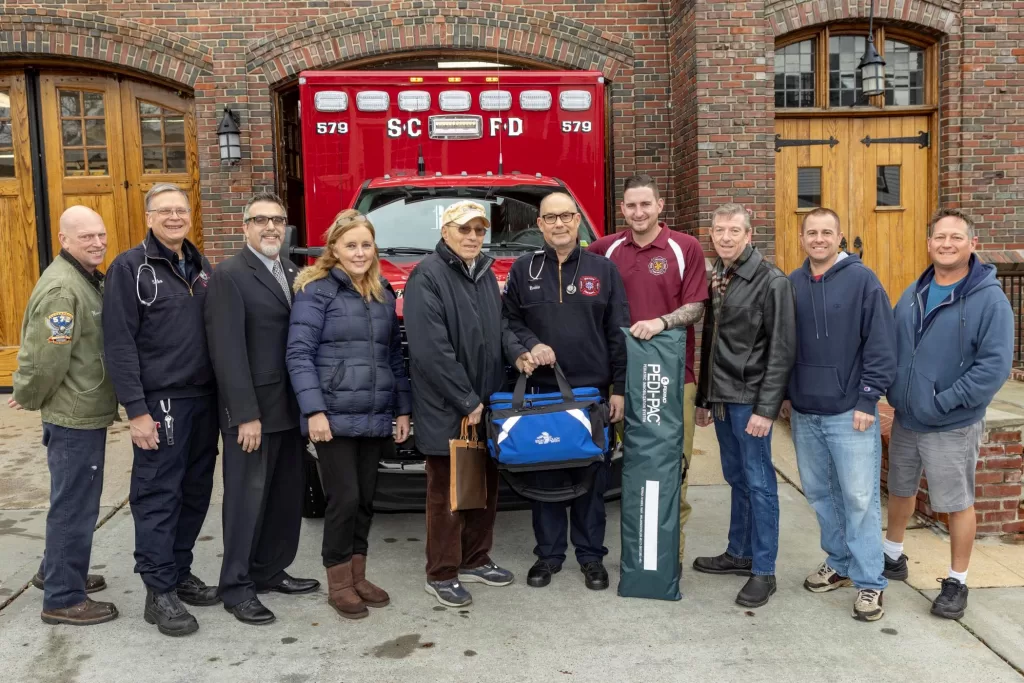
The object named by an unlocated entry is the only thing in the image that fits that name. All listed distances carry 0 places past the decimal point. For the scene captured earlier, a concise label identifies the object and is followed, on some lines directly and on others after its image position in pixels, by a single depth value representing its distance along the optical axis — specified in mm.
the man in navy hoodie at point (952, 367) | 3582
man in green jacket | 3566
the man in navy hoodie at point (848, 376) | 3650
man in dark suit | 3613
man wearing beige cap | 3713
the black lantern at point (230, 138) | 9203
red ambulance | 7145
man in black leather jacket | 3766
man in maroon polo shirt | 4074
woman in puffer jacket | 3652
